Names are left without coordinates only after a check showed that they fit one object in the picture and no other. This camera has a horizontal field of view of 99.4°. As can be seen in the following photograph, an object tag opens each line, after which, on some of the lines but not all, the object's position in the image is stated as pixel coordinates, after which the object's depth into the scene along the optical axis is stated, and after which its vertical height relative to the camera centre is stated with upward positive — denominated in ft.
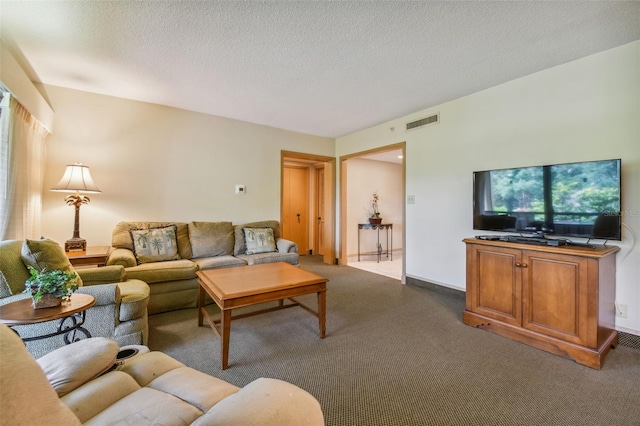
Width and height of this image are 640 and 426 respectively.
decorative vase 5.00 -1.71
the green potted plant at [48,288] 4.98 -1.47
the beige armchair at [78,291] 5.96 -2.24
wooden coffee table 6.50 -2.10
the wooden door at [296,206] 21.83 +0.18
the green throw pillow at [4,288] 5.77 -1.67
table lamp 9.48 +0.78
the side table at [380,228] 20.24 -1.67
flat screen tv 7.27 +0.22
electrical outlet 7.65 -2.95
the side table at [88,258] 8.88 -1.59
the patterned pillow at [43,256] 6.24 -1.09
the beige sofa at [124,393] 1.90 -2.09
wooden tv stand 6.66 -2.47
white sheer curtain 7.51 +1.17
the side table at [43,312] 4.62 -1.86
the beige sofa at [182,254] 9.68 -1.94
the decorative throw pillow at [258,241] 13.20 -1.59
